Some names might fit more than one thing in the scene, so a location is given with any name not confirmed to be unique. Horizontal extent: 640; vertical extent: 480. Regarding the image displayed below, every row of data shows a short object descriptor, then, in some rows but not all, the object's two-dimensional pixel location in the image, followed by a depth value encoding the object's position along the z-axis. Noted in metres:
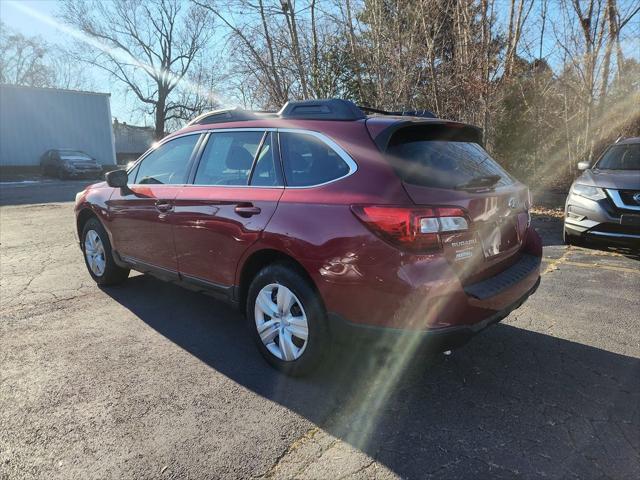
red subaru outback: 2.49
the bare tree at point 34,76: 47.72
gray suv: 5.77
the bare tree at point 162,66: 35.66
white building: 26.28
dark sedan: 23.58
